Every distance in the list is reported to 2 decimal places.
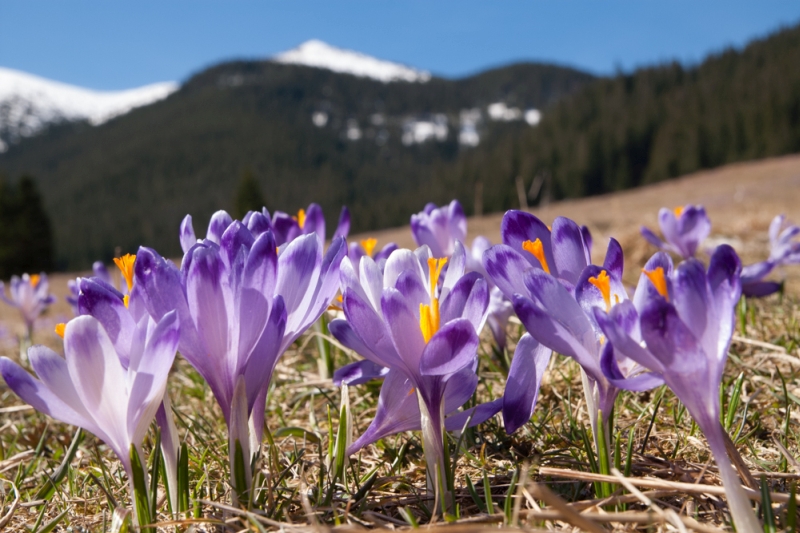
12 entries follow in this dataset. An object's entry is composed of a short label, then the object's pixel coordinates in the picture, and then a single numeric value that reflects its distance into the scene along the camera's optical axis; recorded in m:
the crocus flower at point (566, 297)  0.32
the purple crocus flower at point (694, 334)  0.29
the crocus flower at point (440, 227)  0.59
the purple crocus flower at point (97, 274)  0.77
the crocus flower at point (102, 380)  0.32
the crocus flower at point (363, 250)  0.49
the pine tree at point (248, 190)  30.64
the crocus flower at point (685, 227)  0.73
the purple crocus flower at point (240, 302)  0.34
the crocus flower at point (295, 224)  0.55
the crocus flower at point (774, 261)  0.62
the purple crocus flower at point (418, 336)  0.33
